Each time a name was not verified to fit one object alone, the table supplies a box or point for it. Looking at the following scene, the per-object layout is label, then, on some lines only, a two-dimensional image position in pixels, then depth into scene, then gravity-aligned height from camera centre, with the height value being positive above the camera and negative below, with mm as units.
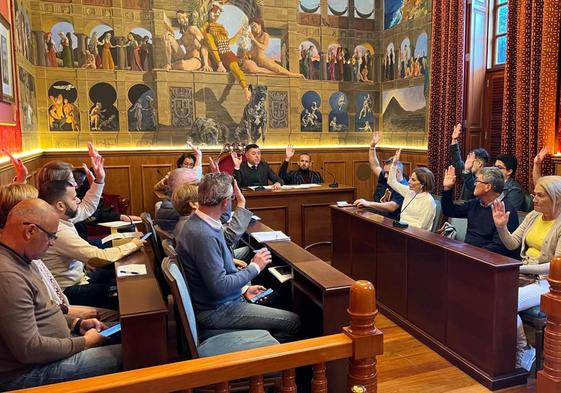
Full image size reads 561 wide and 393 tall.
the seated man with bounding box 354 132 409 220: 5320 -697
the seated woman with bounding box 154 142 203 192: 6855 -247
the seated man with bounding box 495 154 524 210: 5016 -493
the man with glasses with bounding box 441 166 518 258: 3920 -664
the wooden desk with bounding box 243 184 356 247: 6387 -947
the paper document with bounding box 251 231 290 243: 3780 -811
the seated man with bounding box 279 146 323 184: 7924 -566
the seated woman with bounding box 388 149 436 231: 4465 -632
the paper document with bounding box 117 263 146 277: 2904 -815
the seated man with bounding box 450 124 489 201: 5559 -312
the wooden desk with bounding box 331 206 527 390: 3139 -1257
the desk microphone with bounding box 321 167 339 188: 9983 -650
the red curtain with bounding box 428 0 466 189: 7129 +1031
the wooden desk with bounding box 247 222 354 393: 2680 -989
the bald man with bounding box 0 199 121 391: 1914 -771
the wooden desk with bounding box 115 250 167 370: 2307 -960
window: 6887 +1669
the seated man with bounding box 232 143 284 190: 7625 -472
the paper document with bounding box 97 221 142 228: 3891 -682
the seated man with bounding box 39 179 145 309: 3014 -746
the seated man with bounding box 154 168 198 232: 4137 -571
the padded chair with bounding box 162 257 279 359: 2299 -1092
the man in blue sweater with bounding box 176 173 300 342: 2705 -801
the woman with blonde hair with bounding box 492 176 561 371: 3328 -844
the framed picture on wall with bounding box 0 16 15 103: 4988 +1005
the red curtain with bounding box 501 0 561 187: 5383 +737
